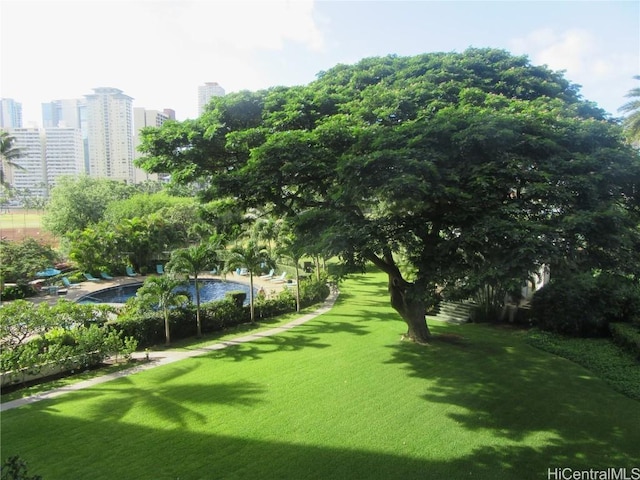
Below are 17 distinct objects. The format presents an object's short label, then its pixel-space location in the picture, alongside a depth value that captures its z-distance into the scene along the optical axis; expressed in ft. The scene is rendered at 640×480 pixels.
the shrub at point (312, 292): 77.97
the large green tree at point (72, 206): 128.77
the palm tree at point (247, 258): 64.90
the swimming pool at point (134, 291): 93.31
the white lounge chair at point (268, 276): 113.39
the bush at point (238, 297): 68.02
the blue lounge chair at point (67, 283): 99.09
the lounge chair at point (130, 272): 114.73
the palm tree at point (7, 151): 107.86
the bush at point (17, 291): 87.10
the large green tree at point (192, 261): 58.75
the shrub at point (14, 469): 11.98
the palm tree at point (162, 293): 52.60
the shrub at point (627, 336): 43.80
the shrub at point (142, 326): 51.29
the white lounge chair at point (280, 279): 109.74
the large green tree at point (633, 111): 93.21
